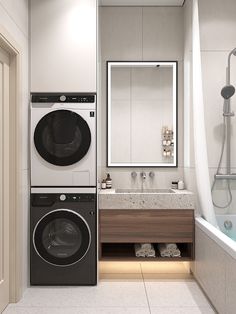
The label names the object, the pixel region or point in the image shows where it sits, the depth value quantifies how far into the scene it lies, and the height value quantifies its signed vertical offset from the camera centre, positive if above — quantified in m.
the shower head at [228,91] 2.40 +0.65
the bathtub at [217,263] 1.56 -0.80
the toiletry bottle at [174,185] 2.61 -0.32
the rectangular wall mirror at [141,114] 2.69 +0.47
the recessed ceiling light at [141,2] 2.60 +1.67
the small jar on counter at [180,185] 2.57 -0.31
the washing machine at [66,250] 2.17 -0.73
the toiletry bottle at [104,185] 2.58 -0.31
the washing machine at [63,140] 2.18 +0.15
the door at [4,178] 1.82 -0.17
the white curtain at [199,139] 2.18 +0.15
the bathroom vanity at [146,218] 2.29 -0.59
